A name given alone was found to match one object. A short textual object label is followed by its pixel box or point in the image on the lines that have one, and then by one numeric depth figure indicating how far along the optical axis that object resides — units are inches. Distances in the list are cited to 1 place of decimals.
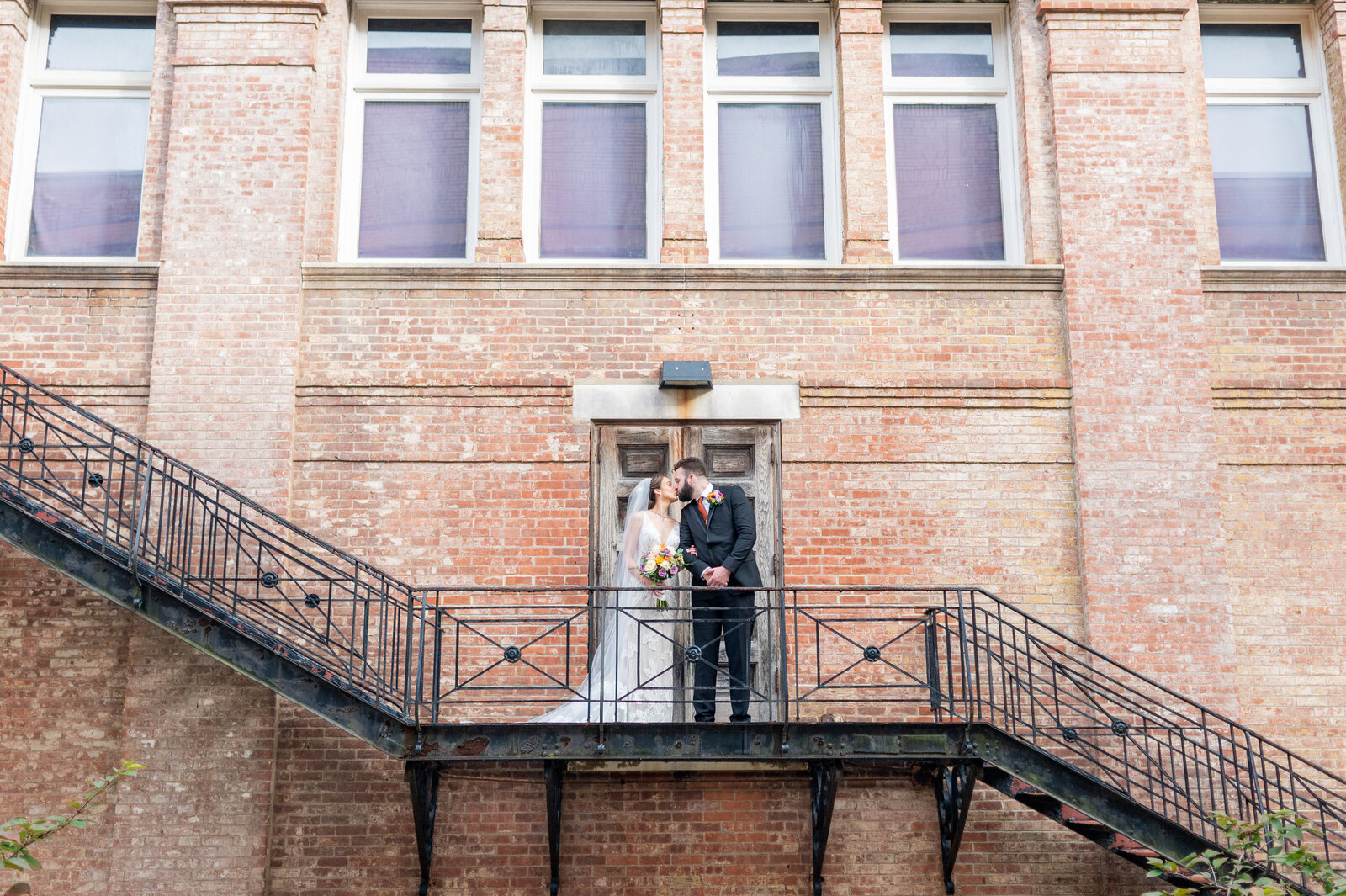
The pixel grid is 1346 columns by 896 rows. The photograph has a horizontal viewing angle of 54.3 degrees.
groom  341.1
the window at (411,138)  422.3
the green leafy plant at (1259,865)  238.4
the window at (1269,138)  431.5
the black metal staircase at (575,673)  320.8
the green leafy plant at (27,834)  229.0
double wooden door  384.5
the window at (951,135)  425.4
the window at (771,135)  425.1
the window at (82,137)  422.0
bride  348.5
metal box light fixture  389.7
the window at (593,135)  422.6
